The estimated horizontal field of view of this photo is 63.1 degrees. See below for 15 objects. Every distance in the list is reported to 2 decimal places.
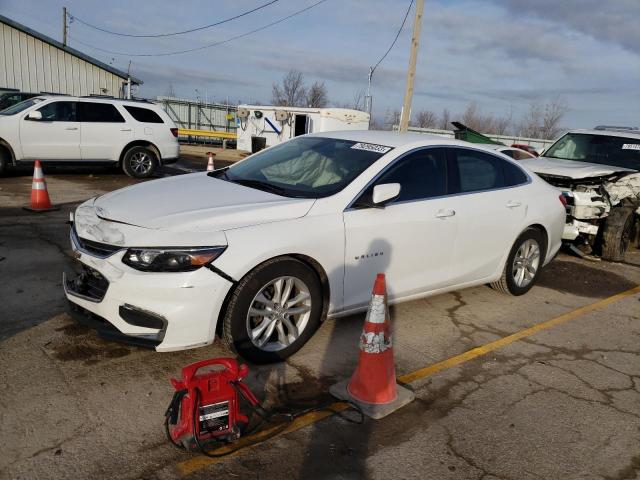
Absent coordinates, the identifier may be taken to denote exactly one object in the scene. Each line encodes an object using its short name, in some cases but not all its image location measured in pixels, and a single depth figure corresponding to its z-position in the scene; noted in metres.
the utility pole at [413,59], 15.65
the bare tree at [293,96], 46.34
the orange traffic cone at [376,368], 3.23
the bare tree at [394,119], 46.94
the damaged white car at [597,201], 7.39
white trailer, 20.81
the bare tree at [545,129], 53.75
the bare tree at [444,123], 63.77
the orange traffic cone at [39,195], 7.90
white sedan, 3.23
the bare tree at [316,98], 45.53
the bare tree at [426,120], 62.94
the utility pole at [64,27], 41.78
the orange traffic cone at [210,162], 12.38
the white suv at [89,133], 10.67
